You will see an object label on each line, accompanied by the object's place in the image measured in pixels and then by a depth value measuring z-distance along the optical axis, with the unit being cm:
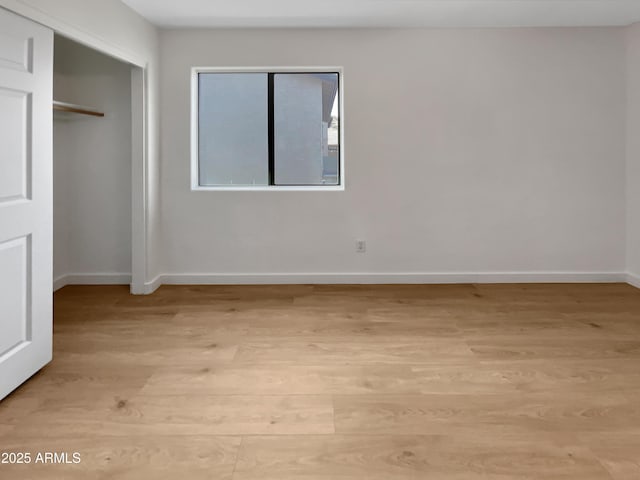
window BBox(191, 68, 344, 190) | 495
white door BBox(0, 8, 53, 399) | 242
